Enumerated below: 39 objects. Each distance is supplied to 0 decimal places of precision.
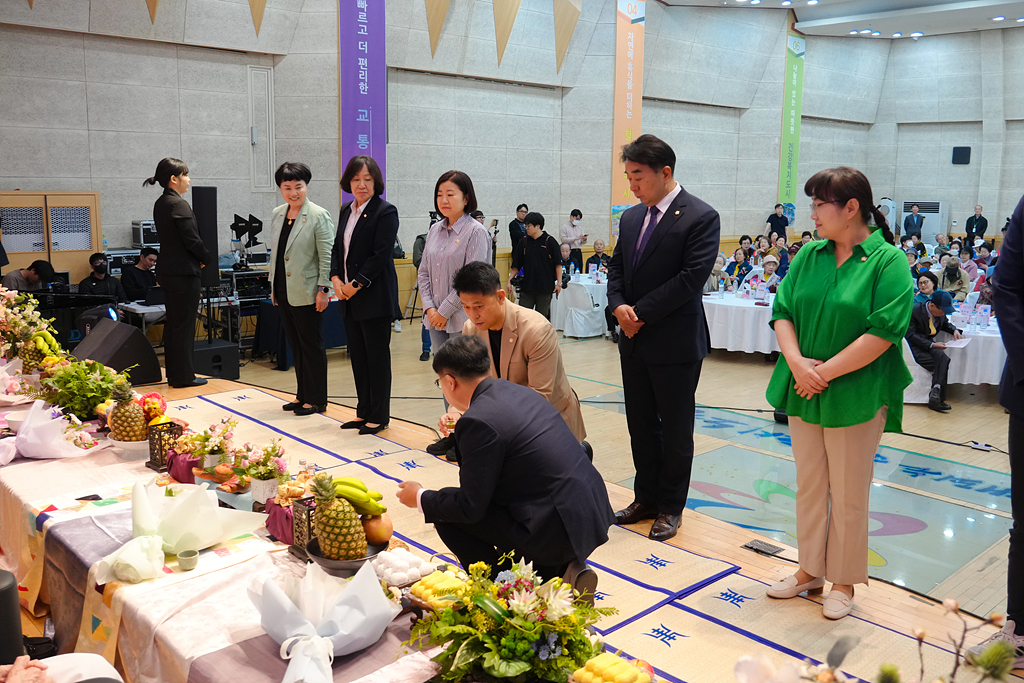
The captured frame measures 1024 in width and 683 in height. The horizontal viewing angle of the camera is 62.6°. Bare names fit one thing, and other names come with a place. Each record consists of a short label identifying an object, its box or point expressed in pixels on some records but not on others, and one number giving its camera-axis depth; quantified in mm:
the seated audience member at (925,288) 6805
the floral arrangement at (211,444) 2586
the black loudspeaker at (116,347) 4980
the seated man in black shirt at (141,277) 7836
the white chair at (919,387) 6574
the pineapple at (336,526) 1983
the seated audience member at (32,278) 7359
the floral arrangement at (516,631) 1453
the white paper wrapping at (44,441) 2842
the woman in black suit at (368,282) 4574
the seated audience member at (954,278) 8859
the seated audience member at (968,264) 10141
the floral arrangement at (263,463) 2433
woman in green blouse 2531
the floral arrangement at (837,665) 810
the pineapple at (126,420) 2928
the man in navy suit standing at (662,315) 3213
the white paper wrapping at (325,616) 1624
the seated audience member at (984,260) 11163
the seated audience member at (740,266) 9977
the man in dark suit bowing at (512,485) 2084
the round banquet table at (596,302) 9547
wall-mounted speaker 17656
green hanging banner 16062
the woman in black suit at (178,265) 5273
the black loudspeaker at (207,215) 7203
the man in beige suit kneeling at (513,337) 2955
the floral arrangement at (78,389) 3217
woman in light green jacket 4828
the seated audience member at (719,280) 9102
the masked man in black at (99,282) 7562
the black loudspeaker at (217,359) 6543
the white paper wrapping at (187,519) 2080
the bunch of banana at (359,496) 2084
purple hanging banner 9477
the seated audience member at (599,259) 10287
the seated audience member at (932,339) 6570
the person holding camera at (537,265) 8383
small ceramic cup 2008
